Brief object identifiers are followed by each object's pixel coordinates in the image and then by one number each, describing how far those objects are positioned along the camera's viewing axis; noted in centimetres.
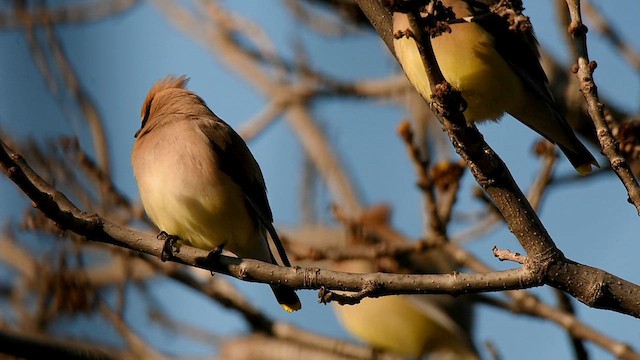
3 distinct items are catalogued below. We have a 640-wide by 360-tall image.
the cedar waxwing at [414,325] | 1431
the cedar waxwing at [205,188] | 830
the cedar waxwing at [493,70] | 774
